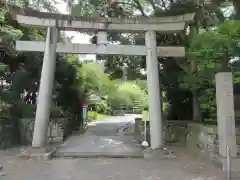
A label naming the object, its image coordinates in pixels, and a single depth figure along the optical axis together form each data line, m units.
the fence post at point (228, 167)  3.99
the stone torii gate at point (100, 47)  6.43
